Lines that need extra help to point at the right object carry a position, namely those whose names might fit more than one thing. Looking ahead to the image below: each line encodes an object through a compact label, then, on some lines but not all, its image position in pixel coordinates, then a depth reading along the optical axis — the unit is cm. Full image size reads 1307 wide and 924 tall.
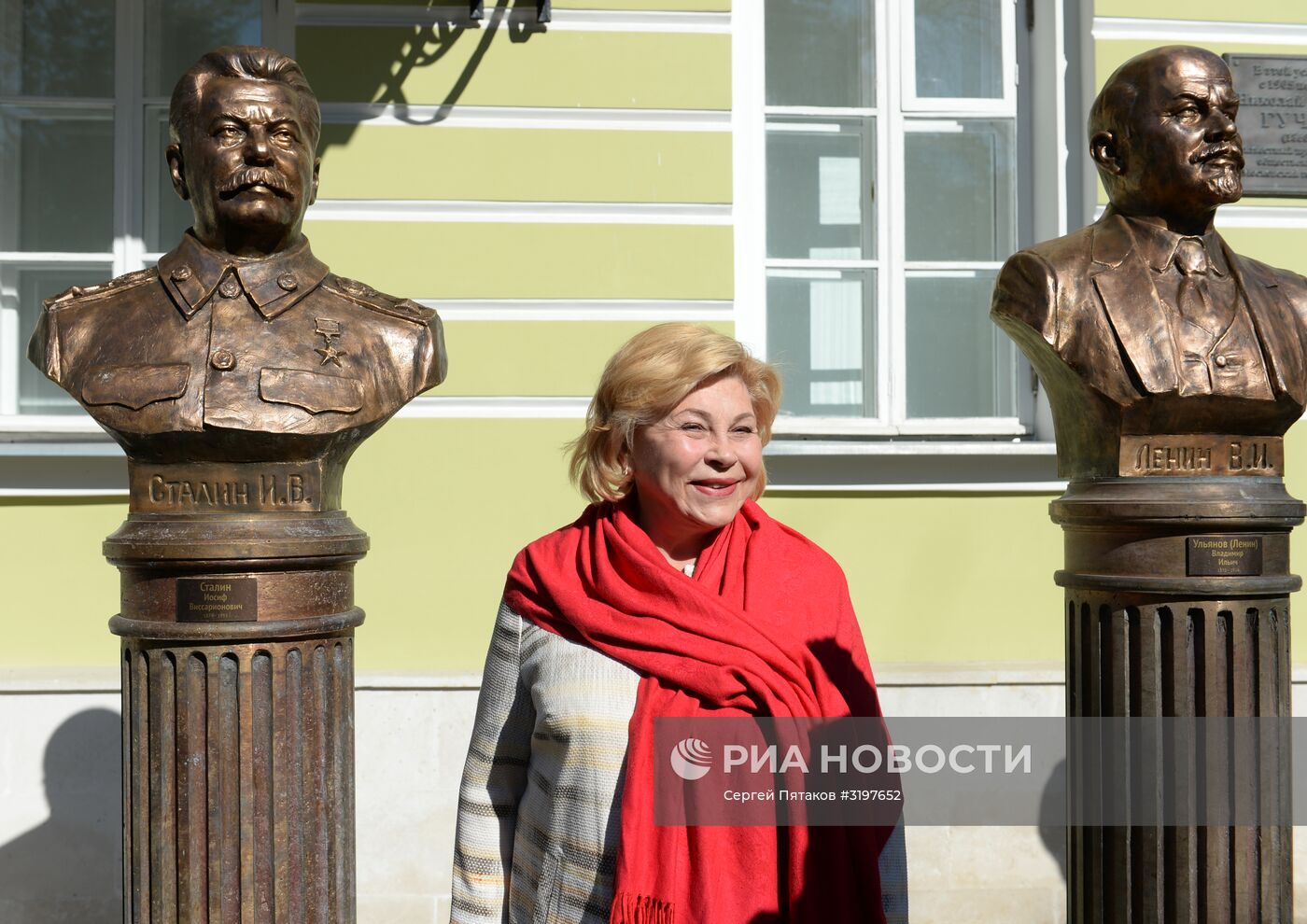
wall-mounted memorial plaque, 477
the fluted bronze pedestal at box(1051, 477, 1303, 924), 296
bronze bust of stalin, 282
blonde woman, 218
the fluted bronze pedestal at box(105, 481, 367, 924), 281
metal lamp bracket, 455
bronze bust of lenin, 297
